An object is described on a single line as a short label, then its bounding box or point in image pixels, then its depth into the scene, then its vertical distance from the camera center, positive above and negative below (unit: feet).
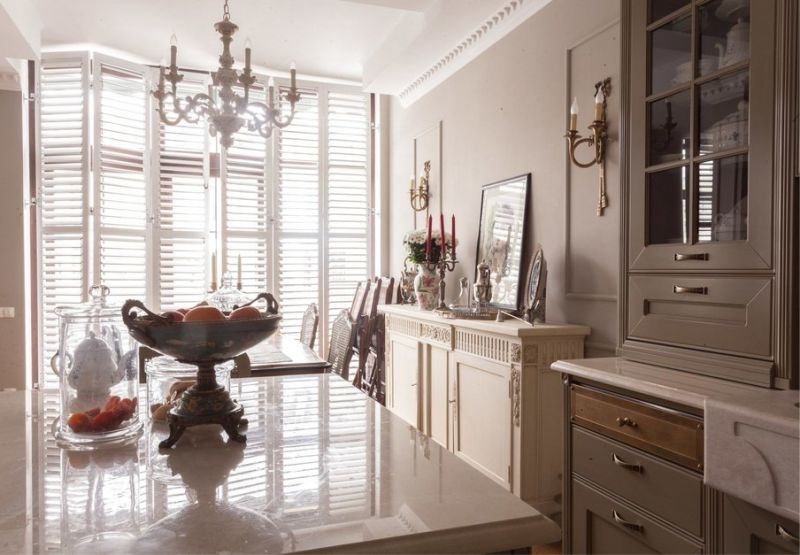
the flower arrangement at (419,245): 12.14 +0.56
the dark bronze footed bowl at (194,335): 3.68 -0.42
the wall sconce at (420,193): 14.58 +2.03
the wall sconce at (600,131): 8.11 +2.01
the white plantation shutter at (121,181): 14.98 +2.38
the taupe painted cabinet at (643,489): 4.31 -1.86
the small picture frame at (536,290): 8.64 -0.27
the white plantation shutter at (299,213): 16.94 +1.74
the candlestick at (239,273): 14.93 -0.05
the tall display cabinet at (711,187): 4.64 +0.79
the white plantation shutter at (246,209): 16.38 +1.79
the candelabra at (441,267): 10.85 +0.09
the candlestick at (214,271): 14.90 +0.00
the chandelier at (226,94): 8.72 +2.80
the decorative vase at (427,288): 11.96 -0.35
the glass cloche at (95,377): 3.83 -0.74
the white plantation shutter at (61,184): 14.75 +2.23
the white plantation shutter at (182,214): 15.78 +1.59
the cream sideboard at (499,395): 8.41 -2.04
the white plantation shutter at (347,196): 17.47 +2.31
